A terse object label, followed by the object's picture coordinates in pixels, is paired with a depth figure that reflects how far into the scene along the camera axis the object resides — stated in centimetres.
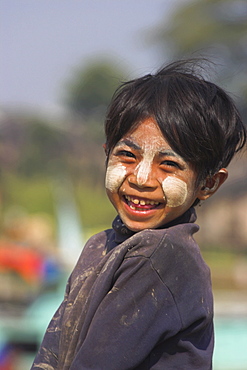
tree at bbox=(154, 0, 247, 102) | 2959
